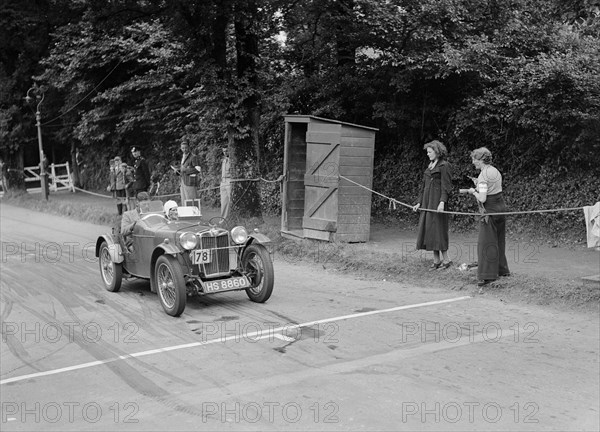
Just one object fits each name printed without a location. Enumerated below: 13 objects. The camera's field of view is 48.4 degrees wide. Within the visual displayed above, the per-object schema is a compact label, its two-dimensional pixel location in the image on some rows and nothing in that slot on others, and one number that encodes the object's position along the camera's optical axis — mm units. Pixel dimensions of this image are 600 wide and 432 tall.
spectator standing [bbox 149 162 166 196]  26080
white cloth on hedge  8297
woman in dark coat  10516
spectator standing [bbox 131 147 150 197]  19578
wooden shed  13102
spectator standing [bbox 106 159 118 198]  21448
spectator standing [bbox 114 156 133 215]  19891
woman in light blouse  9445
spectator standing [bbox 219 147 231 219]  16183
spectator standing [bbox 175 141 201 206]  17344
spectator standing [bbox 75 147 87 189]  34281
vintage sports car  8711
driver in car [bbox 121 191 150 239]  9930
